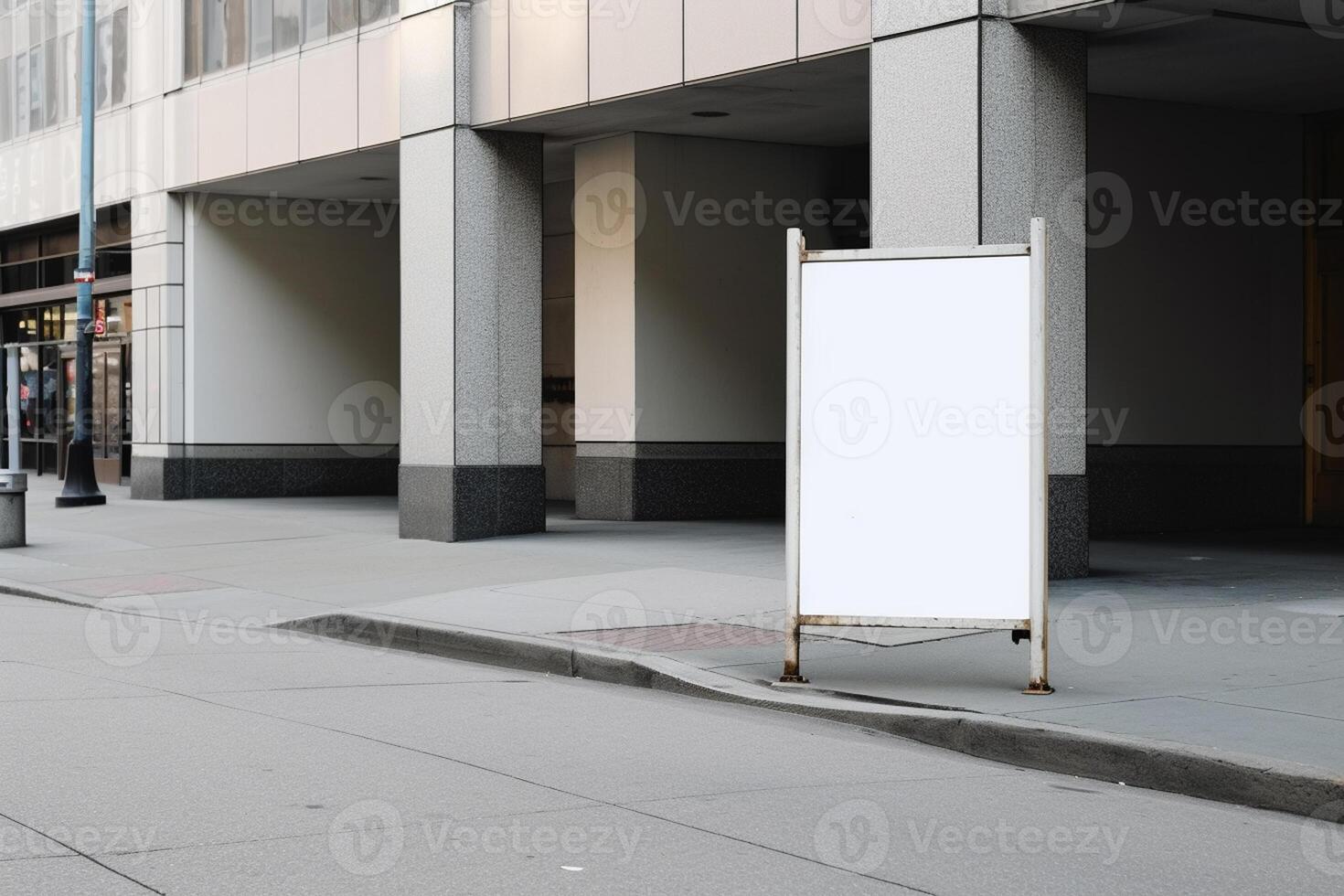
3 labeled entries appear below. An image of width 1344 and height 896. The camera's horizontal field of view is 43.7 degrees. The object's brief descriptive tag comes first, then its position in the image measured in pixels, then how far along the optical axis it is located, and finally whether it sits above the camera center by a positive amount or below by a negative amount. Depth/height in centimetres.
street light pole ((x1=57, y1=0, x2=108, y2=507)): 2427 +168
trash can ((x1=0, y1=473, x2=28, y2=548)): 1850 -75
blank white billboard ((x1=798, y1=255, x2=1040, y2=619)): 891 +3
